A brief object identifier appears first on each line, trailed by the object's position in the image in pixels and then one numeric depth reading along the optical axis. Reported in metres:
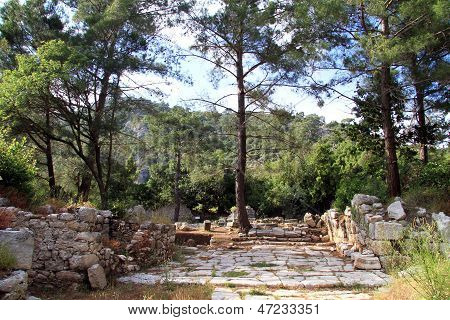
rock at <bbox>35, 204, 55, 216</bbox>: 6.51
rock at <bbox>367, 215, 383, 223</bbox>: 7.76
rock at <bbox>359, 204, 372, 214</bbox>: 8.42
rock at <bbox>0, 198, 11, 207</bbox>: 6.41
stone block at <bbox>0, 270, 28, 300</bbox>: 3.82
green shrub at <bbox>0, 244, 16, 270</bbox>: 4.12
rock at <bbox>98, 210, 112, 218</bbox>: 8.49
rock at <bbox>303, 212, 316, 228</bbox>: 16.17
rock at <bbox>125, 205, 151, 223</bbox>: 9.34
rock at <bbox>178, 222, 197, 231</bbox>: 16.30
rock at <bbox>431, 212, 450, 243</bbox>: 6.37
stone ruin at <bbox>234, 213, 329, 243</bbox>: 13.12
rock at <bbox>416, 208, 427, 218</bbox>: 7.43
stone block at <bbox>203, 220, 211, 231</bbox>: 16.09
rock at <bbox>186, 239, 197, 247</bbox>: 12.34
